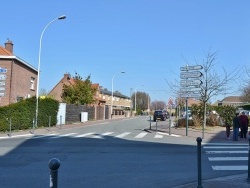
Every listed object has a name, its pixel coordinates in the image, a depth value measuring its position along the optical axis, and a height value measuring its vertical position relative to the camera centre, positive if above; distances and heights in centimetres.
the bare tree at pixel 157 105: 10378 +183
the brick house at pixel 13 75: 2253 +288
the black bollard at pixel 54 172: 275 -67
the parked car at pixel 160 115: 3812 -78
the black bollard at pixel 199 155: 503 -86
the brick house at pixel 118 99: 6602 +270
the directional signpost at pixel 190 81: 1534 +172
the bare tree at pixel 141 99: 9267 +359
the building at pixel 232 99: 9638 +436
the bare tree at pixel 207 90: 2073 +165
